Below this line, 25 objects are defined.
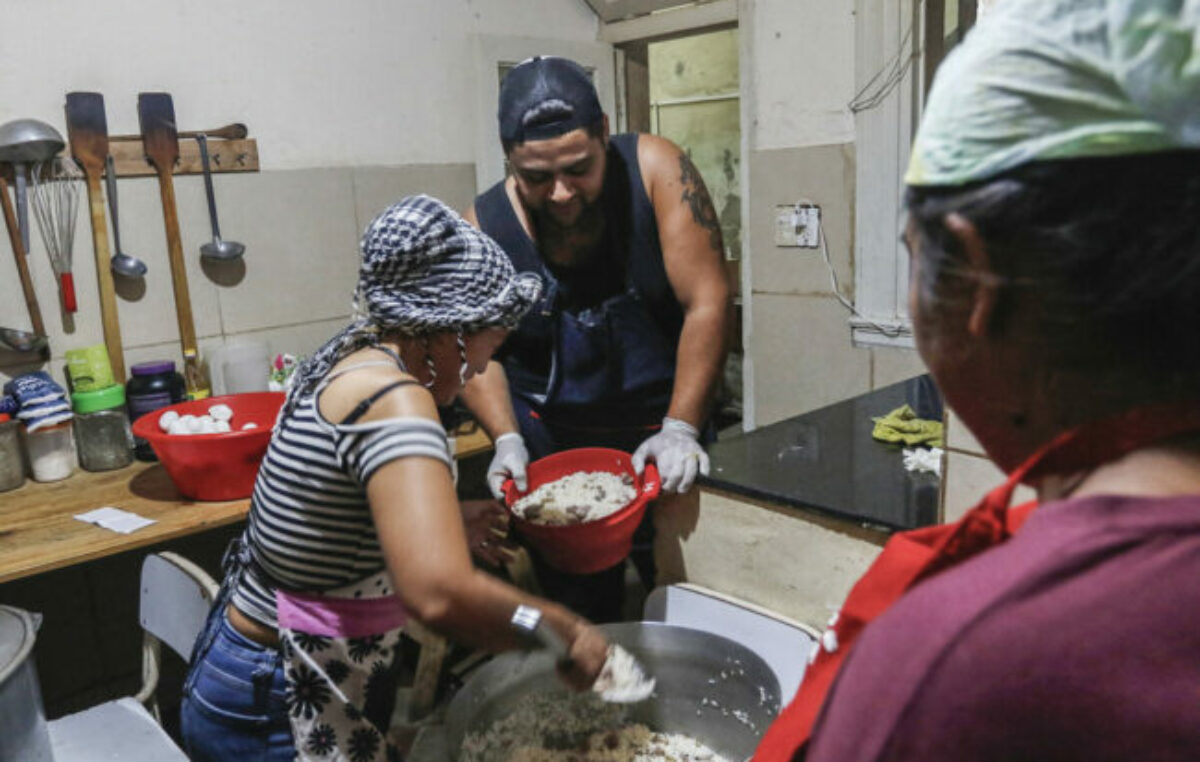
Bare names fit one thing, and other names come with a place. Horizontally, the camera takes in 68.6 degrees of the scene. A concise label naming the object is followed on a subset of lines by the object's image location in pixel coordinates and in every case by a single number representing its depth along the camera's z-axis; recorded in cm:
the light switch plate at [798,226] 284
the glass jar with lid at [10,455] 203
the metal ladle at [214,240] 247
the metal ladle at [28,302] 216
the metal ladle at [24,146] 209
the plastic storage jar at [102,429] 214
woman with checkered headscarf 98
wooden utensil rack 234
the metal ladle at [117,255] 230
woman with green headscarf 37
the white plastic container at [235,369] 246
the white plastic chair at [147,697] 147
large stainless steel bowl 120
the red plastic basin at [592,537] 130
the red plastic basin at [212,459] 185
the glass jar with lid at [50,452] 208
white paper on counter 180
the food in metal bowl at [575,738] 121
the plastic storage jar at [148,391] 225
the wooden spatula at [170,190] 236
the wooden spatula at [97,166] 224
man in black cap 182
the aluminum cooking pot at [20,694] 102
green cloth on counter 146
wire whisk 221
